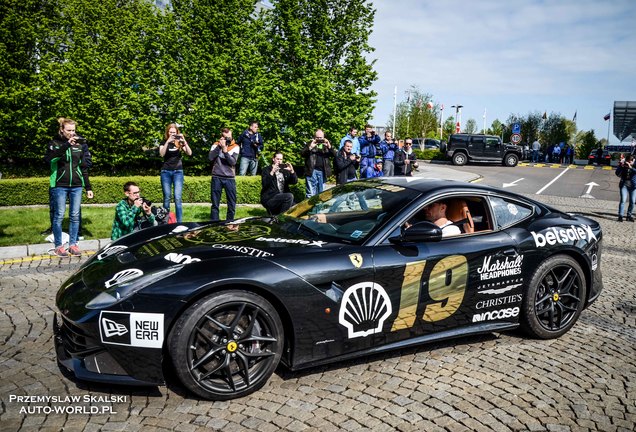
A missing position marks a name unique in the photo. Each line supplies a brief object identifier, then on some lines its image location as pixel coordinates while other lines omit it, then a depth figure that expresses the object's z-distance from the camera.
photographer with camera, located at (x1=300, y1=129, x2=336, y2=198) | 11.65
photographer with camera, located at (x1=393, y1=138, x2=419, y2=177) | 15.02
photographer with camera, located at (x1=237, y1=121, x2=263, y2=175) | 14.48
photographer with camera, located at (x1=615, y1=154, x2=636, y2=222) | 12.63
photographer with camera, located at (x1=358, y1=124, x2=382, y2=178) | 14.09
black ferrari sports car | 2.99
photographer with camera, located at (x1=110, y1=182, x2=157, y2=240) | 6.24
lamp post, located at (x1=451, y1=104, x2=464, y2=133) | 61.07
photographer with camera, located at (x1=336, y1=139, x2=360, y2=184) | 12.28
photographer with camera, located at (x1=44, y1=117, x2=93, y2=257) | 7.18
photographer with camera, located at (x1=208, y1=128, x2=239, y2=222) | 8.99
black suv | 31.44
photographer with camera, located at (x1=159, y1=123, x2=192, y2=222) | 8.74
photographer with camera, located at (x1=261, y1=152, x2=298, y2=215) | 8.80
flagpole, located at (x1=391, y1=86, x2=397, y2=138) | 49.97
